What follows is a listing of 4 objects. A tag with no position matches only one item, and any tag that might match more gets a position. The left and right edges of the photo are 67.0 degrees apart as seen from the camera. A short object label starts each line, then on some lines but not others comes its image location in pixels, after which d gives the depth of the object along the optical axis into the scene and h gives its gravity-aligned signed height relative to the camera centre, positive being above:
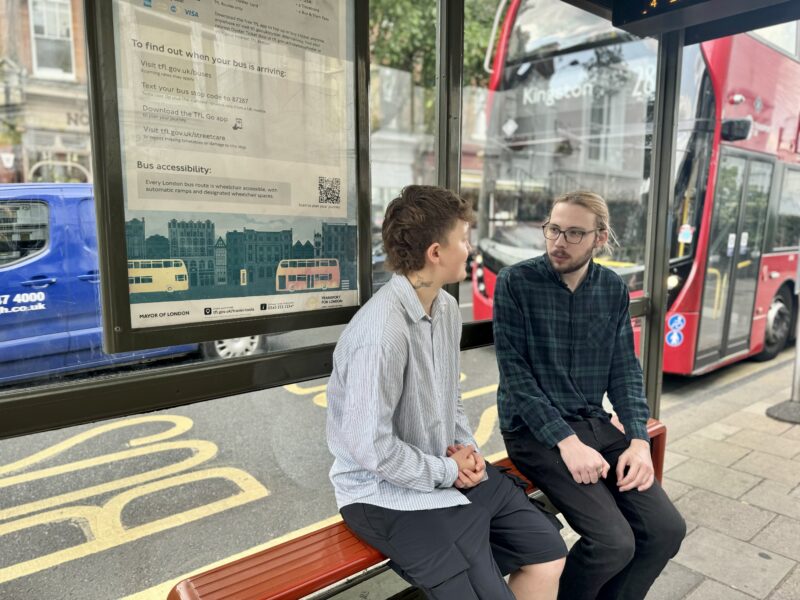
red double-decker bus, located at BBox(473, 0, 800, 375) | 5.55 +0.49
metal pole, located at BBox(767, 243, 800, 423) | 5.05 -1.71
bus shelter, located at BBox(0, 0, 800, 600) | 1.72 +0.00
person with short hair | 1.67 -0.70
